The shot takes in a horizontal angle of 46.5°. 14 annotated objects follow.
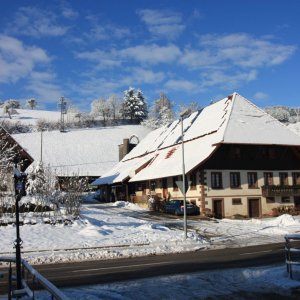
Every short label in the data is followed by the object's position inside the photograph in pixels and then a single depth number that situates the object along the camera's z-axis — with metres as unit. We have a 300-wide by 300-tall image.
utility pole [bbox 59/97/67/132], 93.67
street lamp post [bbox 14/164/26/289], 7.72
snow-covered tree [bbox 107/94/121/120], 107.18
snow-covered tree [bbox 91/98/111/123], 107.64
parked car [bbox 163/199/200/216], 29.56
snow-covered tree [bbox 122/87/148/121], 93.44
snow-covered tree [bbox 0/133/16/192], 21.68
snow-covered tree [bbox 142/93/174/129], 82.51
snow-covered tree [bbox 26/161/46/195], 25.03
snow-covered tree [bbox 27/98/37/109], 136.69
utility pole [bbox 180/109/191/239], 17.89
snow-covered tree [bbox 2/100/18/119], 105.32
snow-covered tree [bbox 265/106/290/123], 116.83
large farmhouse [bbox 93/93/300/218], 29.79
